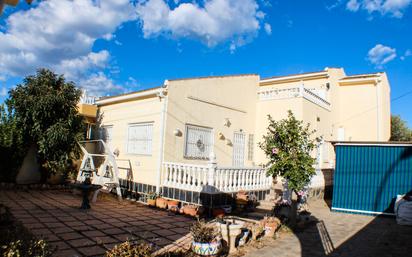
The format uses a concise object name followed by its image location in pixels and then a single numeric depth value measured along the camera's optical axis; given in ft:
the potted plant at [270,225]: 25.93
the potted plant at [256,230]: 24.45
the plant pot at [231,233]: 20.98
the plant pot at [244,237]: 22.74
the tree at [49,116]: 42.63
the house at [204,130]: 36.86
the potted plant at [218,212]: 32.83
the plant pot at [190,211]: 32.63
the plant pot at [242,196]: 36.47
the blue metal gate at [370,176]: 37.96
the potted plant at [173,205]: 34.42
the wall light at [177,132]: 38.81
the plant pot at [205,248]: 18.57
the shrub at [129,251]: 13.67
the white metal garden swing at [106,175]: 40.52
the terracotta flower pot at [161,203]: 35.68
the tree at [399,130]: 96.58
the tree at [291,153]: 28.76
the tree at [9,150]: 44.98
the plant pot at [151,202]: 36.73
